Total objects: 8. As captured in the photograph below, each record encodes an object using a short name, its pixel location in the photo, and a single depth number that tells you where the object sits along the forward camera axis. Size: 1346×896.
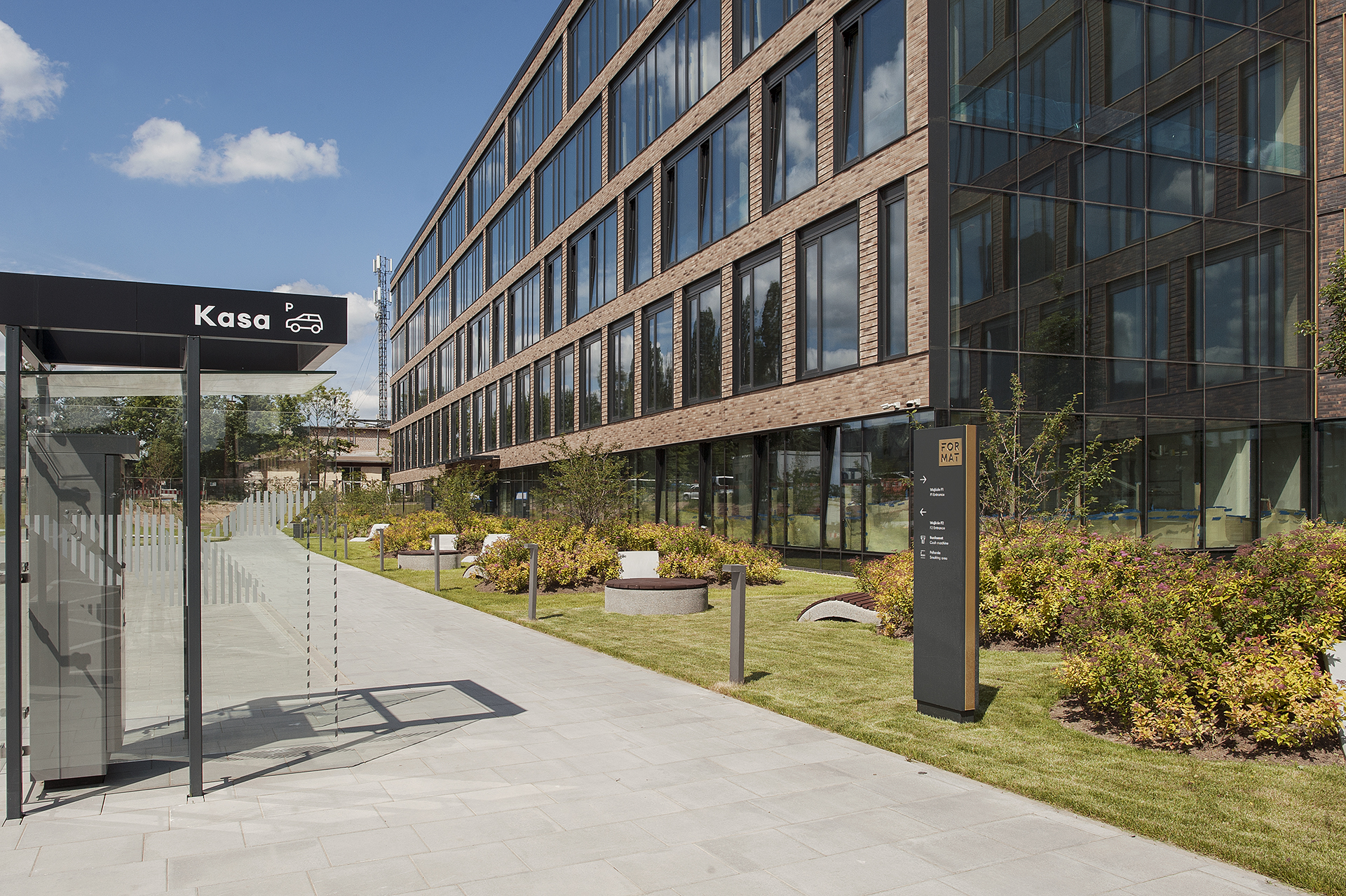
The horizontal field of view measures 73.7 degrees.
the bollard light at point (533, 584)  14.45
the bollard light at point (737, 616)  9.03
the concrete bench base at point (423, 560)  25.78
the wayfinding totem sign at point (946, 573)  7.24
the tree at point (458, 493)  30.33
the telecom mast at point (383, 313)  111.89
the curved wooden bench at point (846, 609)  12.91
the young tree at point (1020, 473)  13.12
